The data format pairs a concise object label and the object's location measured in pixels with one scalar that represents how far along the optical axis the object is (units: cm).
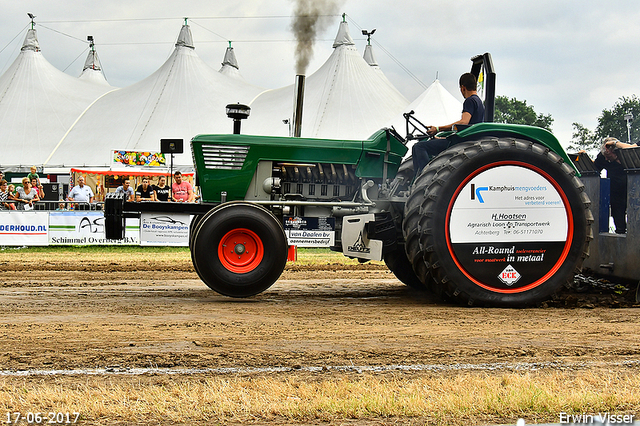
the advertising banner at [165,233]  1368
